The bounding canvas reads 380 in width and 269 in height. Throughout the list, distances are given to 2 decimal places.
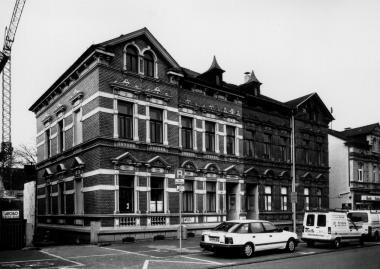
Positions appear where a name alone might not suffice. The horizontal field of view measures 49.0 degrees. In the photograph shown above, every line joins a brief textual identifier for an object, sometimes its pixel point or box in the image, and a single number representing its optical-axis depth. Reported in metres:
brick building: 22.05
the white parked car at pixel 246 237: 16.27
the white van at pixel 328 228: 20.31
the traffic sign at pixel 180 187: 17.45
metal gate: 18.48
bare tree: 64.31
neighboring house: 39.91
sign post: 17.34
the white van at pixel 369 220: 24.54
